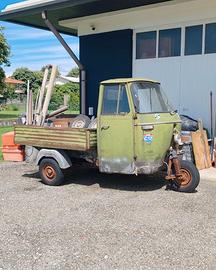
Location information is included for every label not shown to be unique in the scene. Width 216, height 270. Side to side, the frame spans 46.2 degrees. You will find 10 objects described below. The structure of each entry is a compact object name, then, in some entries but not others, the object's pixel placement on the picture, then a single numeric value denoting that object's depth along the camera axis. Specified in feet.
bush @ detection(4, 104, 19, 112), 101.99
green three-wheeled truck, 14.31
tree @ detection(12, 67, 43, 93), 166.00
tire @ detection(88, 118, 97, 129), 15.46
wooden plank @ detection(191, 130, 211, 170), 18.55
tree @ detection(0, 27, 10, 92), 71.72
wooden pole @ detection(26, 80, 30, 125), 18.35
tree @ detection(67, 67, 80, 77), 205.31
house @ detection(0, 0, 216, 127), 21.91
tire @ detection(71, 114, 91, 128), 16.21
